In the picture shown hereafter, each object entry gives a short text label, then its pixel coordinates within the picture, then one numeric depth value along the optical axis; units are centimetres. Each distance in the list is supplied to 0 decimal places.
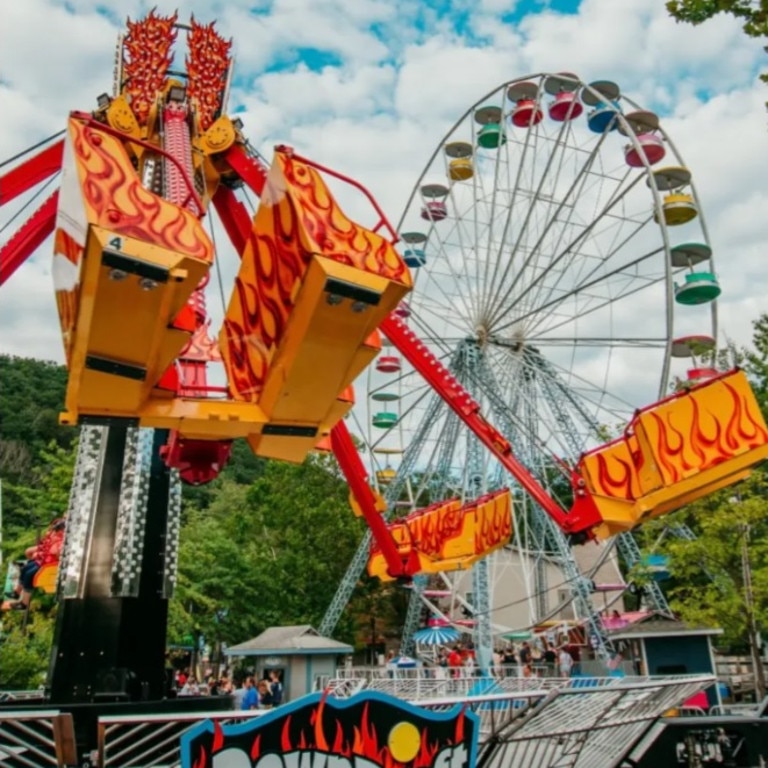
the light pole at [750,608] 1479
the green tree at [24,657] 1666
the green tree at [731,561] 1501
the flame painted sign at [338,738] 313
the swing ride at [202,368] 353
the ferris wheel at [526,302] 1658
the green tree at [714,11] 618
